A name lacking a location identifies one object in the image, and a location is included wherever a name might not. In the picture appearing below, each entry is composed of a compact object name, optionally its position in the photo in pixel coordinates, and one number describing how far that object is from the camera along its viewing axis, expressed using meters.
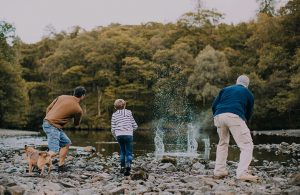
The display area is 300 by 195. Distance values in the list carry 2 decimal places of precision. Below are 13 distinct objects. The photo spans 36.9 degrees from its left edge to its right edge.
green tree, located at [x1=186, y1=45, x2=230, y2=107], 50.31
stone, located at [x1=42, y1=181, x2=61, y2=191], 7.91
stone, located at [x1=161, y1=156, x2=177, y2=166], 13.68
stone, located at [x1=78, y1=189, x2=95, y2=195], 7.51
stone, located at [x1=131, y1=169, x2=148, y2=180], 9.67
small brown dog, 10.12
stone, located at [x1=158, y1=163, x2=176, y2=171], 12.31
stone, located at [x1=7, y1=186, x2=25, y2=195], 6.99
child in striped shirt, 10.67
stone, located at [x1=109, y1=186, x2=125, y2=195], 7.43
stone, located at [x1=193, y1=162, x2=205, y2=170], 12.93
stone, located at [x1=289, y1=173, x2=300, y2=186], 8.52
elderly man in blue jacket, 9.20
